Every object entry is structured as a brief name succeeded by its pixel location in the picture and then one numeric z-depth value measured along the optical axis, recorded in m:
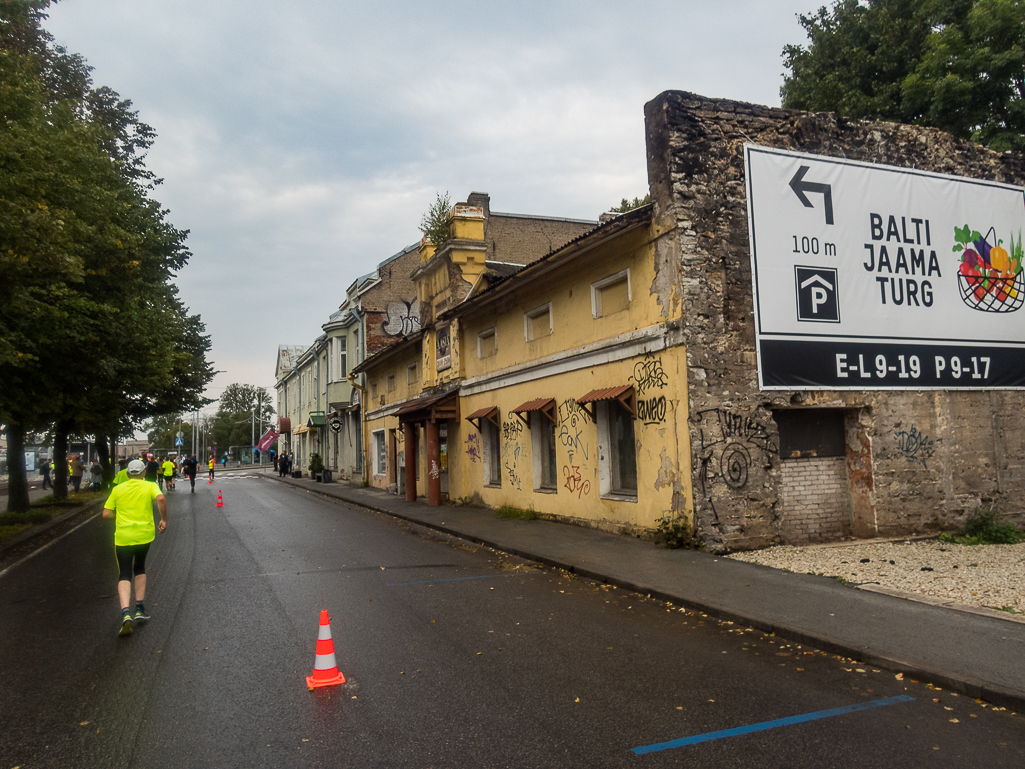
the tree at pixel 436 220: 34.19
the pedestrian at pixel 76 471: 32.12
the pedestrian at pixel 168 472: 32.50
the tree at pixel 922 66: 18.08
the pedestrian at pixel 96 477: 34.12
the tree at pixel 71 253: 11.48
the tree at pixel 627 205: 31.91
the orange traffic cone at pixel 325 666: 5.34
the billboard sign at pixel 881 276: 11.69
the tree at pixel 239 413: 114.19
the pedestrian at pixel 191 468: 32.80
